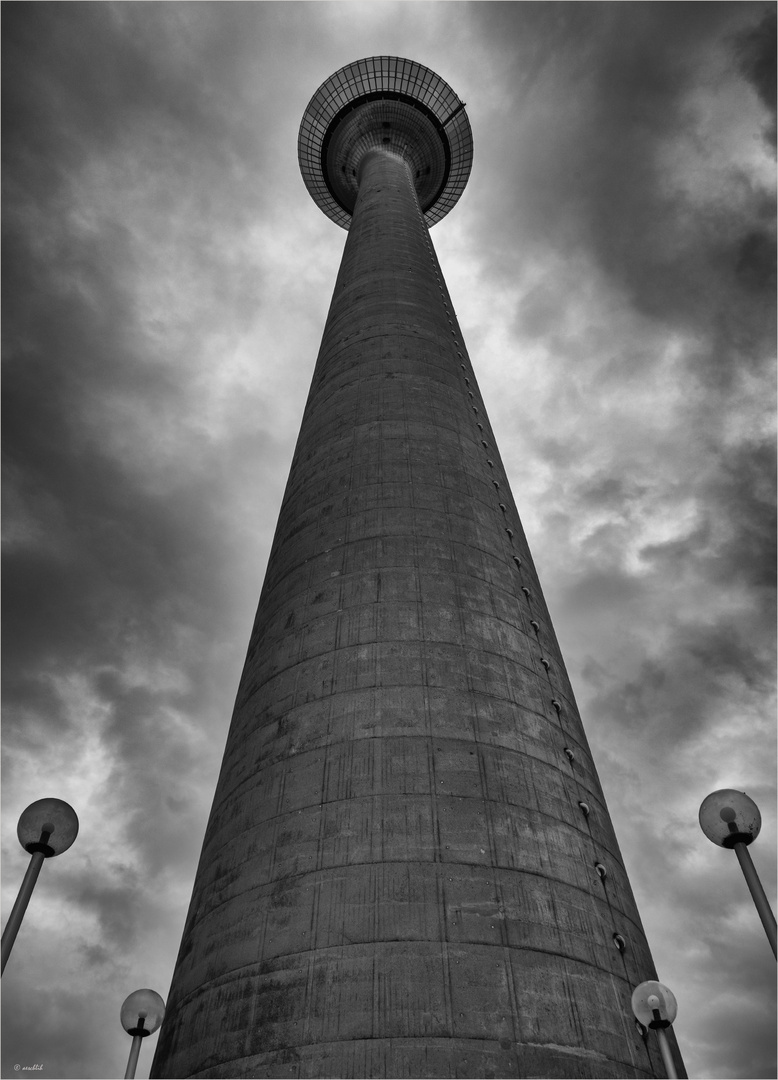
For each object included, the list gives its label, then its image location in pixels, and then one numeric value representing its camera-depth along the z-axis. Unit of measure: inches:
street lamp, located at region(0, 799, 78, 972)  365.7
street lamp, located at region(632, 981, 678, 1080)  340.5
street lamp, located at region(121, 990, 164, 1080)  469.1
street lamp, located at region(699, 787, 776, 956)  345.1
